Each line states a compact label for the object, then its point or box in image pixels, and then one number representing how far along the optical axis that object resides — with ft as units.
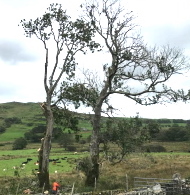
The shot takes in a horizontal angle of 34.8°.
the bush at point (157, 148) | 221.87
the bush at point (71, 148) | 228.63
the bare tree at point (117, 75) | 82.28
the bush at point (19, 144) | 242.88
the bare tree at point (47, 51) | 76.02
